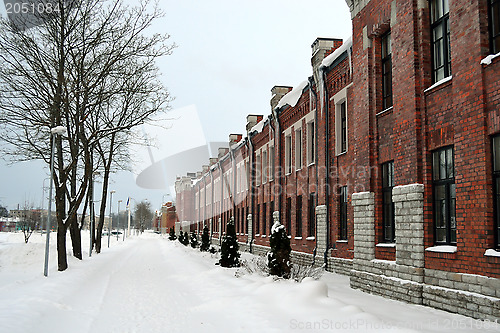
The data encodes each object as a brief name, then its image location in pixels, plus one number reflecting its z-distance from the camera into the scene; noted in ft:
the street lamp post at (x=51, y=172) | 51.90
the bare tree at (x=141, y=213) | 430.20
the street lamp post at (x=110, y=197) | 150.82
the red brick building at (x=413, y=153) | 27.04
